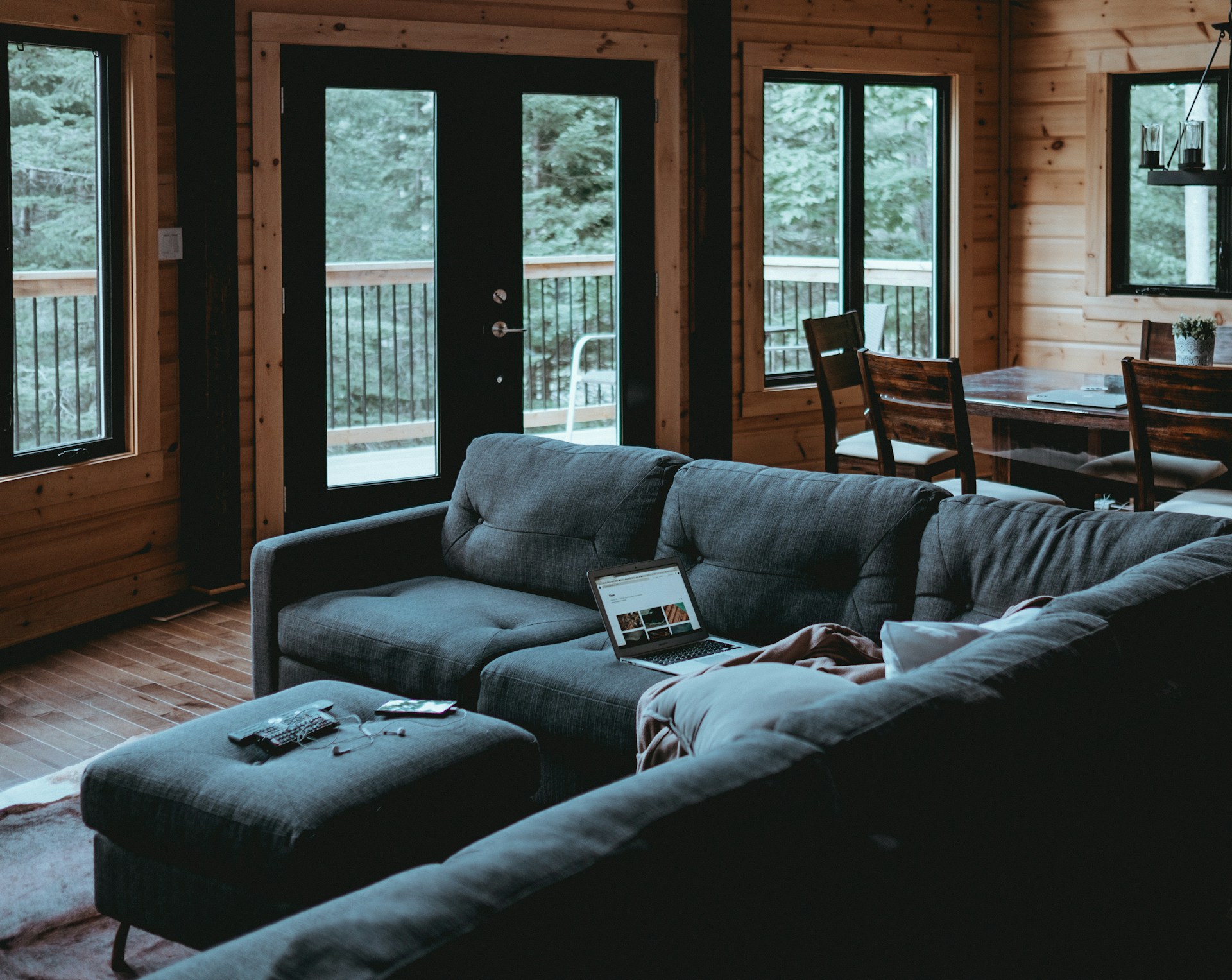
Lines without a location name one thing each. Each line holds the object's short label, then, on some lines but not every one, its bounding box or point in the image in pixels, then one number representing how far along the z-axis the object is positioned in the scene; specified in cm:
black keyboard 263
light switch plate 506
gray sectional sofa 135
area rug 266
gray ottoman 235
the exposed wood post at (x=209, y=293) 508
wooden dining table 454
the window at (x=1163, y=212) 669
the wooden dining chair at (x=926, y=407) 450
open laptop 318
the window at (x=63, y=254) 467
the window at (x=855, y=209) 678
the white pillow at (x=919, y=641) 229
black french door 548
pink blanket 207
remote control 266
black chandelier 447
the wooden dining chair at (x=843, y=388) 524
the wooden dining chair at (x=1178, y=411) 401
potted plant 476
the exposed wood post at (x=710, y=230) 628
